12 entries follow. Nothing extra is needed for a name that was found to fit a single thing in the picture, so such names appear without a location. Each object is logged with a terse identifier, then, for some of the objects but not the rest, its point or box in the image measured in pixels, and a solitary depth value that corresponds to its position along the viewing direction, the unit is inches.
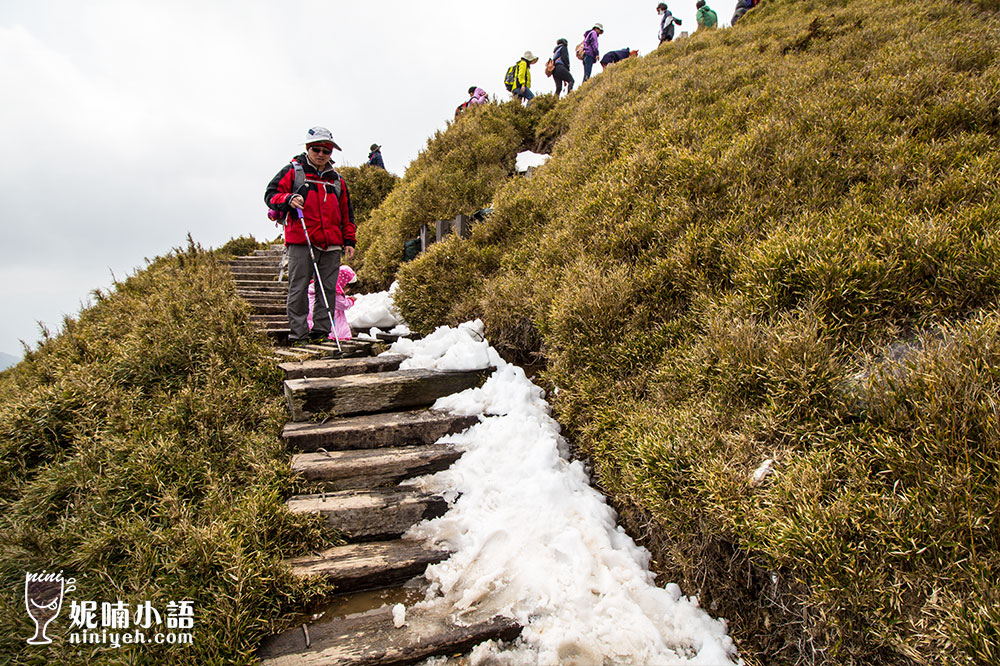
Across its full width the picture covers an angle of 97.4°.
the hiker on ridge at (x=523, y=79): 557.9
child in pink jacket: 256.4
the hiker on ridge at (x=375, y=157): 695.1
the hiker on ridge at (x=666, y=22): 569.0
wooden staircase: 100.2
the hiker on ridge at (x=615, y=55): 588.7
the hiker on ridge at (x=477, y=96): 571.3
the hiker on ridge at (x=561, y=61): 574.2
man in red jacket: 239.8
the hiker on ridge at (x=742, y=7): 488.4
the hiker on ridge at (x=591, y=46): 604.1
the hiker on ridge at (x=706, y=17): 530.0
